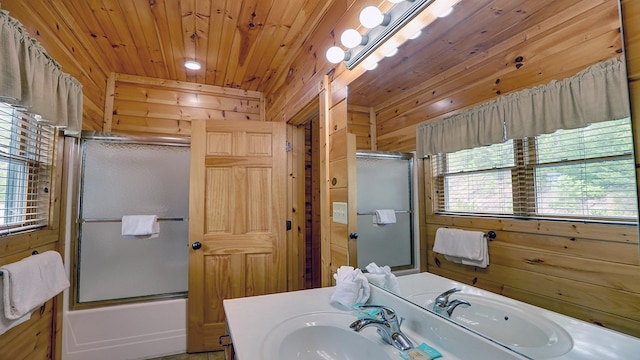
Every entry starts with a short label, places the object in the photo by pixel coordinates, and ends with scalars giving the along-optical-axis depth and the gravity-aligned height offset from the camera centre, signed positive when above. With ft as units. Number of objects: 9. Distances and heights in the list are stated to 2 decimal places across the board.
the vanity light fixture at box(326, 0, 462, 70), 3.33 +2.18
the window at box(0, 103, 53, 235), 4.86 +0.52
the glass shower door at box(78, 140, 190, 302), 7.32 -0.47
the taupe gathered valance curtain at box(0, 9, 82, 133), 4.06 +1.94
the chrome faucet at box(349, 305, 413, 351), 2.92 -1.39
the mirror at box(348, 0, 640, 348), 1.86 +0.91
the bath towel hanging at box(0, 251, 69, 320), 4.33 -1.40
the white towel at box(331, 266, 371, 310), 3.97 -1.30
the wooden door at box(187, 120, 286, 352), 7.68 -0.56
